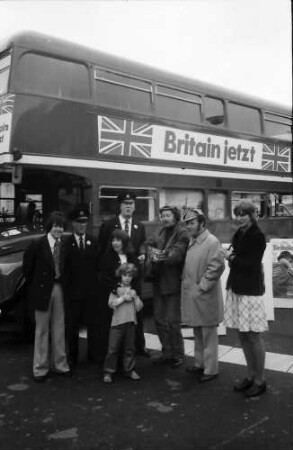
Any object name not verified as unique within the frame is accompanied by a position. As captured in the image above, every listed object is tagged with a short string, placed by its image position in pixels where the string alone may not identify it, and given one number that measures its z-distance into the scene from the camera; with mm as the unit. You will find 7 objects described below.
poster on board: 7947
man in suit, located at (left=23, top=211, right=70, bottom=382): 4773
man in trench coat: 4652
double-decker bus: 6566
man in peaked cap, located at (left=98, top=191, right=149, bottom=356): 5316
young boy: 4711
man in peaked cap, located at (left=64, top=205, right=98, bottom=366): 5016
